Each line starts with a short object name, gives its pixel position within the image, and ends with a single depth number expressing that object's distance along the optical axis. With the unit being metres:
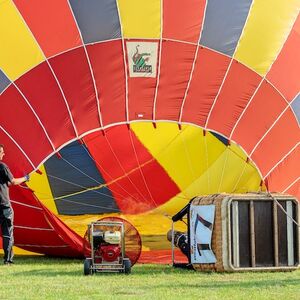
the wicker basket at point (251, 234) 15.59
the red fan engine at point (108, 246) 15.68
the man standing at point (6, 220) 18.19
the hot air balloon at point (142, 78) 18.33
